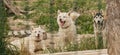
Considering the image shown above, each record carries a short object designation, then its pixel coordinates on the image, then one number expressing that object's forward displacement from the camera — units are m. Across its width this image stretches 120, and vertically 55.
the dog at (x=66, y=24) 5.85
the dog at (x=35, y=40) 5.16
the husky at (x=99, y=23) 5.54
